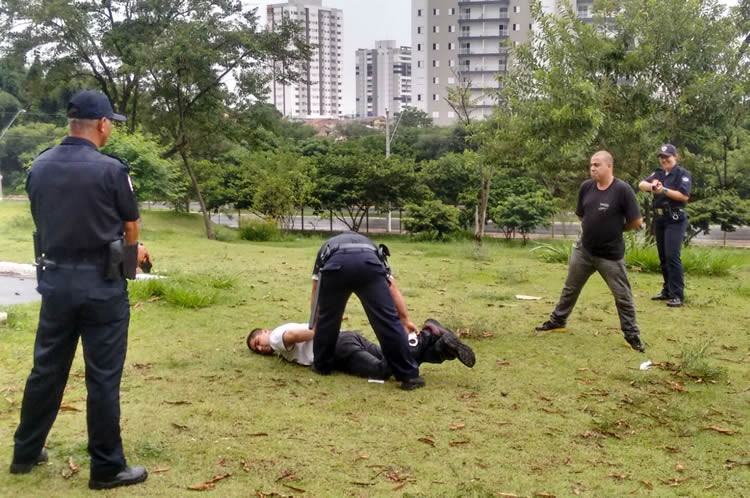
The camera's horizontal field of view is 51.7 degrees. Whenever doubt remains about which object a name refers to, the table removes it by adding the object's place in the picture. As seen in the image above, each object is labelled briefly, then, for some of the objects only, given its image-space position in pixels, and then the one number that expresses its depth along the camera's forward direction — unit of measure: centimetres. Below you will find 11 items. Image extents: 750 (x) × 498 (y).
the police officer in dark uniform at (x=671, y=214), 811
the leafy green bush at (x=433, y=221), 2650
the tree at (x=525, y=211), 2922
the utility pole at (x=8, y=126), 2792
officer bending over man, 491
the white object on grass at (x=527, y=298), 874
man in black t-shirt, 633
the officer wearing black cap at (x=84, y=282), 342
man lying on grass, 510
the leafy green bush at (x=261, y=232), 1986
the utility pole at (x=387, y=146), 3515
